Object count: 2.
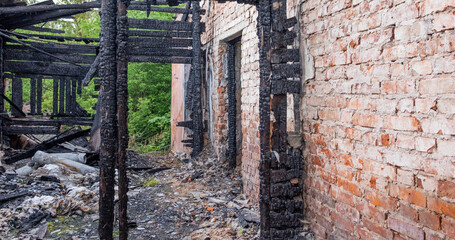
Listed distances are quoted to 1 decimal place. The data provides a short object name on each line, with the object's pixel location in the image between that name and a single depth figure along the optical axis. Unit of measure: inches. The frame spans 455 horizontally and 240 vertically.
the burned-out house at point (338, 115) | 83.5
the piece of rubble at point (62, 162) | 264.4
